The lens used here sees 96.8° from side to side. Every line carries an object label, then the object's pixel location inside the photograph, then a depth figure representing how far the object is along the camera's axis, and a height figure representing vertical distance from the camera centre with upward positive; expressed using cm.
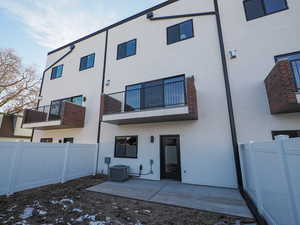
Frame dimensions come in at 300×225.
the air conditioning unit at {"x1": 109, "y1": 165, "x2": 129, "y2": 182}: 700 -164
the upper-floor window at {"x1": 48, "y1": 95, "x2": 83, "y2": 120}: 962 +247
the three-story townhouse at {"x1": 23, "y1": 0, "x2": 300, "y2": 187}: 588 +245
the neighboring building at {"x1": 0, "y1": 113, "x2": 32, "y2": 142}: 1431 +141
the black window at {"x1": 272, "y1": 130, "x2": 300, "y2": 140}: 519 +33
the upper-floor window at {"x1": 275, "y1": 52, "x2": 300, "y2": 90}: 499 +271
